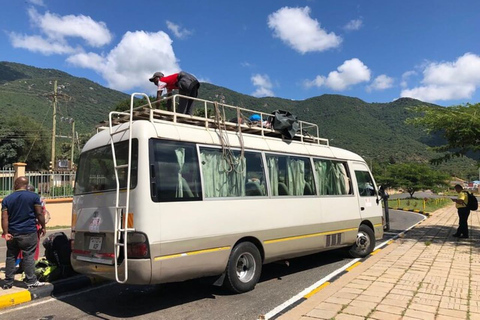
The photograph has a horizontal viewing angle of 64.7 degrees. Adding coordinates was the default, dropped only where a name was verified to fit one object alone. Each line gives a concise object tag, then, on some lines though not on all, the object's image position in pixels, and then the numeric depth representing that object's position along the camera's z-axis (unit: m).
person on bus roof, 6.77
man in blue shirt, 5.97
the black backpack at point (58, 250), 6.82
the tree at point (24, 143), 40.78
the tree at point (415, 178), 46.47
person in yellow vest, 12.12
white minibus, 4.95
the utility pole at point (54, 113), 34.25
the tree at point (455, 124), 11.27
